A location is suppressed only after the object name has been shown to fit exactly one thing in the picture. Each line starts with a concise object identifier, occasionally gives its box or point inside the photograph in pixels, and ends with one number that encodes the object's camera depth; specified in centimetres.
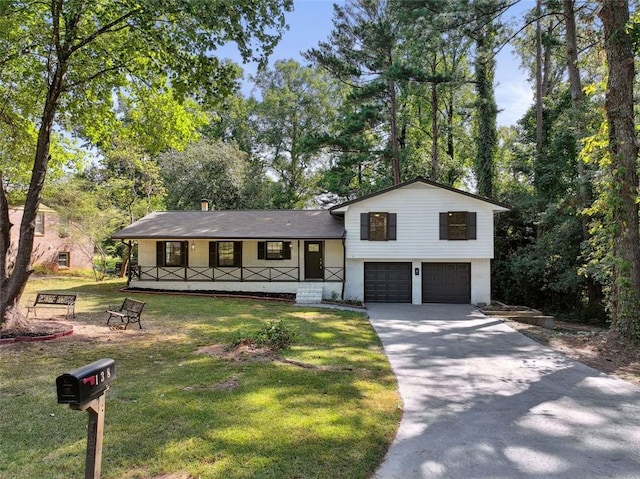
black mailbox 225
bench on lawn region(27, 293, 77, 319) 1103
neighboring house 2359
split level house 1720
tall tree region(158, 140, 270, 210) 2673
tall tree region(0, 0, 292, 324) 753
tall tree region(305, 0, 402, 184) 2273
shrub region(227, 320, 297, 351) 823
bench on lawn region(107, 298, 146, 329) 1008
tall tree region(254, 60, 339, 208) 3312
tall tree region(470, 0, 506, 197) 2208
